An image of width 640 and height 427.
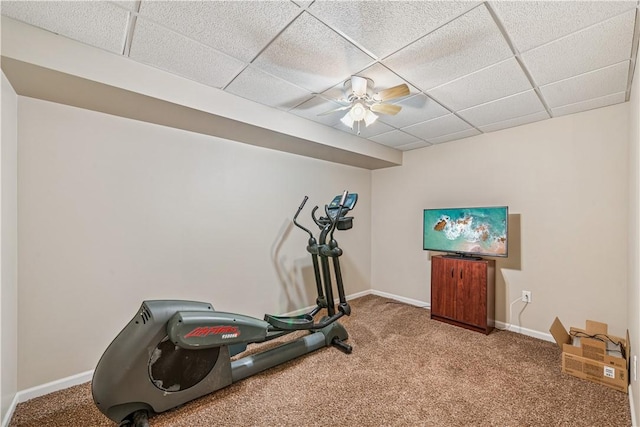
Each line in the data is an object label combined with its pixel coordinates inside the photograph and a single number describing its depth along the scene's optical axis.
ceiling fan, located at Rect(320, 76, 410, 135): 2.07
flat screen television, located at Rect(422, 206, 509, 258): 2.96
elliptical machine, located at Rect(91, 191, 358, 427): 1.56
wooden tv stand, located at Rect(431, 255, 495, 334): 2.99
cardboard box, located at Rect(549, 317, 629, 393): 2.03
